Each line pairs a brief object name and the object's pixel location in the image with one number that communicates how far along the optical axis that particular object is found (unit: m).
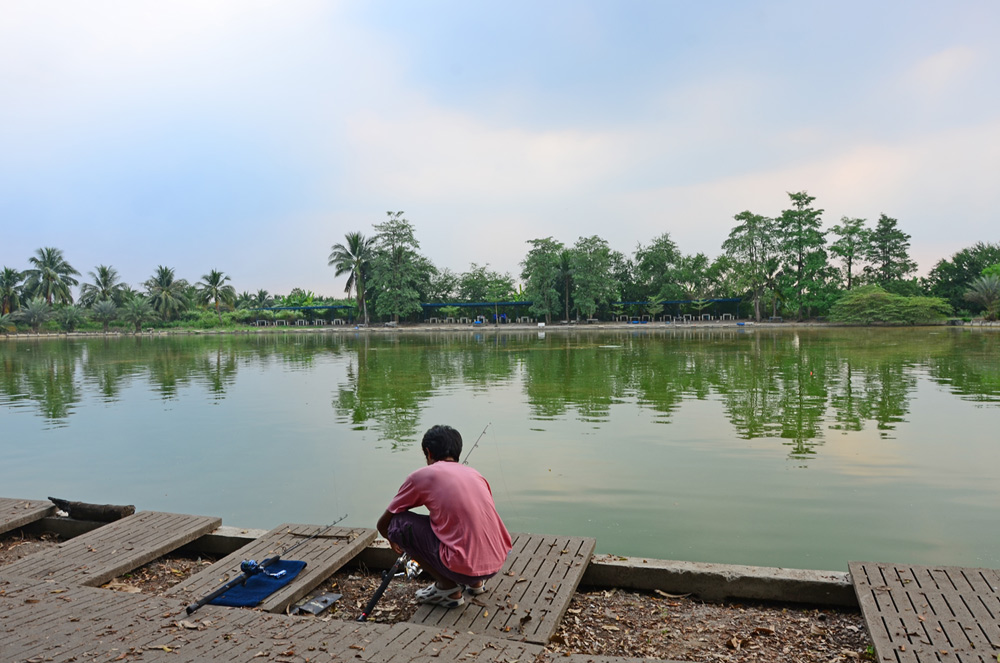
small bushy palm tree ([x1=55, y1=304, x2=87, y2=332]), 59.38
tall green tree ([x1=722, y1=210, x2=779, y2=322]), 53.03
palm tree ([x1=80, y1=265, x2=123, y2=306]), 66.31
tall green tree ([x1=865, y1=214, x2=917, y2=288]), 53.41
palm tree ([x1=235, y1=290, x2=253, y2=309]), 82.54
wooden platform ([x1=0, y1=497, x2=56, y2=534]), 5.03
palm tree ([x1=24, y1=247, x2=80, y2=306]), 63.72
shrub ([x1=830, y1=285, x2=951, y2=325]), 44.50
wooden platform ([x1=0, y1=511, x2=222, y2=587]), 4.05
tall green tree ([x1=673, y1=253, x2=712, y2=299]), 57.19
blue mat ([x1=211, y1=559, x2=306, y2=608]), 3.63
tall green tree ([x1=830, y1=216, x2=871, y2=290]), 52.41
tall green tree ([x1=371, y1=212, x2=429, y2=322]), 59.47
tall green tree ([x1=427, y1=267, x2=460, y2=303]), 65.56
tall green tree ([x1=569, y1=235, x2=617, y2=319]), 55.56
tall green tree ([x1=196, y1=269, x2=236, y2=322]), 68.19
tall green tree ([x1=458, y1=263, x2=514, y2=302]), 63.69
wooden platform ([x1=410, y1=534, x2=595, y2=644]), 3.33
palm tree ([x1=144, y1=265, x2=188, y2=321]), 64.75
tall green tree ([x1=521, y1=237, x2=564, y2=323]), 56.06
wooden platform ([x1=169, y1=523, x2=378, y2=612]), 3.73
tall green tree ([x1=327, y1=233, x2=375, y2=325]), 61.84
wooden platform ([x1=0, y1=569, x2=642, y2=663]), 3.00
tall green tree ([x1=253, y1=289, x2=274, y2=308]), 86.50
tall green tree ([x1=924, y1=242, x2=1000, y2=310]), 49.59
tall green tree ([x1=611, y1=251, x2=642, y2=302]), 60.22
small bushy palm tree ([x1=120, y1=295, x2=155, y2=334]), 59.91
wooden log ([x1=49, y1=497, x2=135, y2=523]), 5.18
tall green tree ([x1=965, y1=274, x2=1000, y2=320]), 43.47
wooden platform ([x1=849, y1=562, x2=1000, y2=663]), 2.90
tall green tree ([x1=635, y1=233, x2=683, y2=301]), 58.25
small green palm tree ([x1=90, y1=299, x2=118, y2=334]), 61.16
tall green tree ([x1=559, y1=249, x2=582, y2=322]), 57.16
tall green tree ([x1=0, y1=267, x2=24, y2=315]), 62.03
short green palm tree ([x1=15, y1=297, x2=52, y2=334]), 58.09
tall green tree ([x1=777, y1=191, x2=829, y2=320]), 51.25
